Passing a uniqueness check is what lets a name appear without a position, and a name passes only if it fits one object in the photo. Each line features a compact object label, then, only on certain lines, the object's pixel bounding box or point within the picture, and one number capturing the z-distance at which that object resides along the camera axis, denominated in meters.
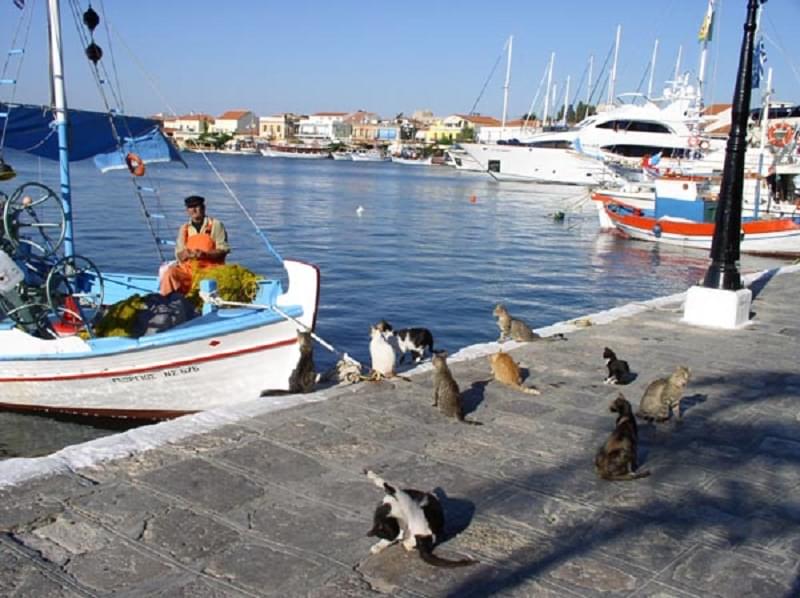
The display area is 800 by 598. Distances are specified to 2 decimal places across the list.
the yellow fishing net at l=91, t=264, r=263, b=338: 9.32
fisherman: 9.98
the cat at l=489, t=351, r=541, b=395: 7.10
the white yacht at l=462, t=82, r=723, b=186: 65.75
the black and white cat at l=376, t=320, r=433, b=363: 9.05
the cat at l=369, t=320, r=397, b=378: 7.15
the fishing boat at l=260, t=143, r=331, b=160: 154.86
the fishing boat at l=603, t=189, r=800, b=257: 29.02
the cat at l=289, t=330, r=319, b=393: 7.99
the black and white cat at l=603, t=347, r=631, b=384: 7.36
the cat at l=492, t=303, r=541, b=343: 9.10
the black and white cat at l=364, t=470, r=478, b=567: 3.97
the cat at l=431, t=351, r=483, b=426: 6.12
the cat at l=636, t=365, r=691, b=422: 6.21
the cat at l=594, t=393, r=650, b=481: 5.07
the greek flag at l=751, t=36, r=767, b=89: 12.49
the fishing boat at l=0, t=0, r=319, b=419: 9.04
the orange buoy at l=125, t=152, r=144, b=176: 11.57
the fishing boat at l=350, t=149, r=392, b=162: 151.62
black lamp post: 9.93
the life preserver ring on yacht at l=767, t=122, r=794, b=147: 34.91
